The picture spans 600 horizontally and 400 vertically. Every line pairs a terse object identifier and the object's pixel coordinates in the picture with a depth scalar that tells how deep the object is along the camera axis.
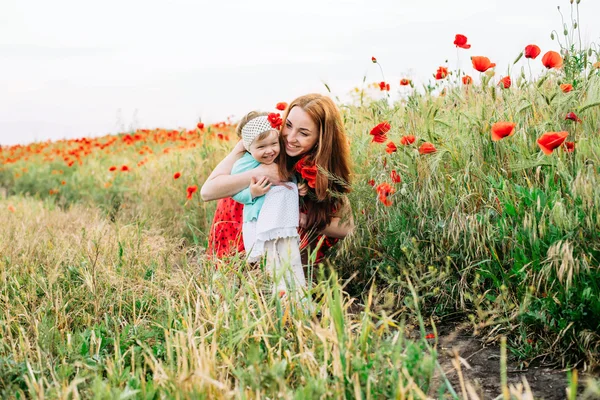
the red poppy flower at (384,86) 4.22
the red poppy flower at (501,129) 2.68
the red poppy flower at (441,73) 3.88
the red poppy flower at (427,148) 2.96
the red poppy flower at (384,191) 3.02
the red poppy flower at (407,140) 3.12
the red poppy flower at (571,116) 2.84
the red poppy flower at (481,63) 3.21
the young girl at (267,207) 3.20
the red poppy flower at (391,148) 3.13
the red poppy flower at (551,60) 3.15
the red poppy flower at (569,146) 2.69
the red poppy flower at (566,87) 3.03
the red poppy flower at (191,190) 4.39
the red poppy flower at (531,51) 3.30
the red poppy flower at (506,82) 3.41
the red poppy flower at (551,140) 2.45
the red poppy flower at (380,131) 3.18
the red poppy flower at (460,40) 3.50
